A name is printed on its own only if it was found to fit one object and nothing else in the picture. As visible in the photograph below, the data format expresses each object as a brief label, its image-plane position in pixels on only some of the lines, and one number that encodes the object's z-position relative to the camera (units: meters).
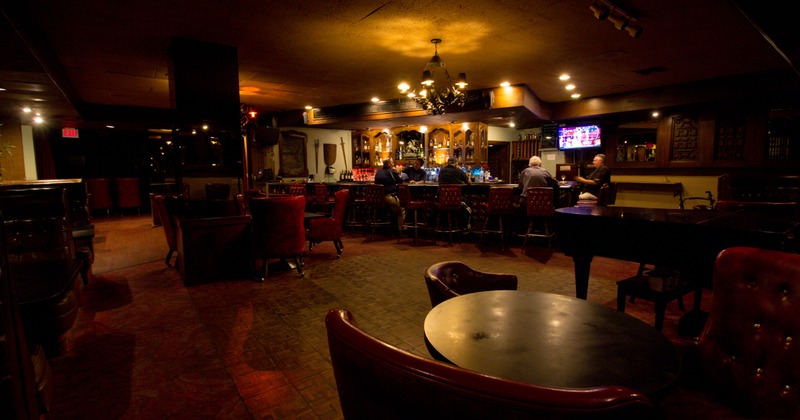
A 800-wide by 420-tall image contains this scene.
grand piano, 2.68
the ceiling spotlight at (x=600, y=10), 3.81
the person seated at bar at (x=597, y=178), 7.49
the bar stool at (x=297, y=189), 8.43
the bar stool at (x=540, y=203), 6.29
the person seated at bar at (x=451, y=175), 7.36
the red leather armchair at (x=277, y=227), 4.87
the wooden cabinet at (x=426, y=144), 10.14
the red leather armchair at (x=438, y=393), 0.69
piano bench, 2.91
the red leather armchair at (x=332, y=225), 6.19
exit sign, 12.25
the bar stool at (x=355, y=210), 8.75
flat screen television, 9.88
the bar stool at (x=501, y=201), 6.70
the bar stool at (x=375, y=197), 7.73
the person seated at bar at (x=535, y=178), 6.51
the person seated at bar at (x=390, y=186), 7.94
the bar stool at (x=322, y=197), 8.43
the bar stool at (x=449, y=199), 6.94
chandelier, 5.50
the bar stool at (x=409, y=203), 7.36
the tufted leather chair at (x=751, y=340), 1.49
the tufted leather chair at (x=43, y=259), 2.16
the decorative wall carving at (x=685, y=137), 8.47
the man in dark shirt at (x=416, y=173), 9.16
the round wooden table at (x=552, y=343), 1.30
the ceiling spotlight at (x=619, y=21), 3.90
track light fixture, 3.80
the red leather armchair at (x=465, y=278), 2.50
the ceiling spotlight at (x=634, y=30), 4.08
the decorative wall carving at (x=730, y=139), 7.87
